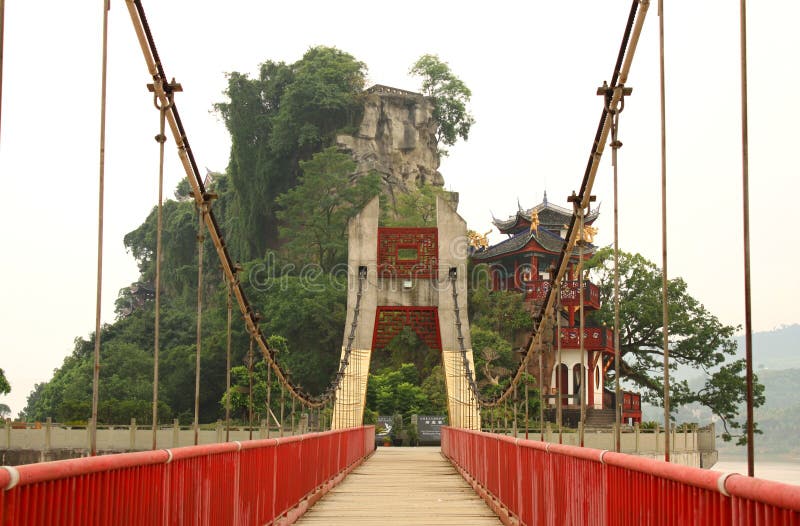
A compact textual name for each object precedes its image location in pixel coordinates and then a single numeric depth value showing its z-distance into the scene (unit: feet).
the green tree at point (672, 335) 166.91
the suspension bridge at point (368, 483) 12.09
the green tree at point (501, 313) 181.06
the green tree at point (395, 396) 145.69
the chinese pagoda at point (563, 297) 174.50
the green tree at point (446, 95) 237.66
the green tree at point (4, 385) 143.50
